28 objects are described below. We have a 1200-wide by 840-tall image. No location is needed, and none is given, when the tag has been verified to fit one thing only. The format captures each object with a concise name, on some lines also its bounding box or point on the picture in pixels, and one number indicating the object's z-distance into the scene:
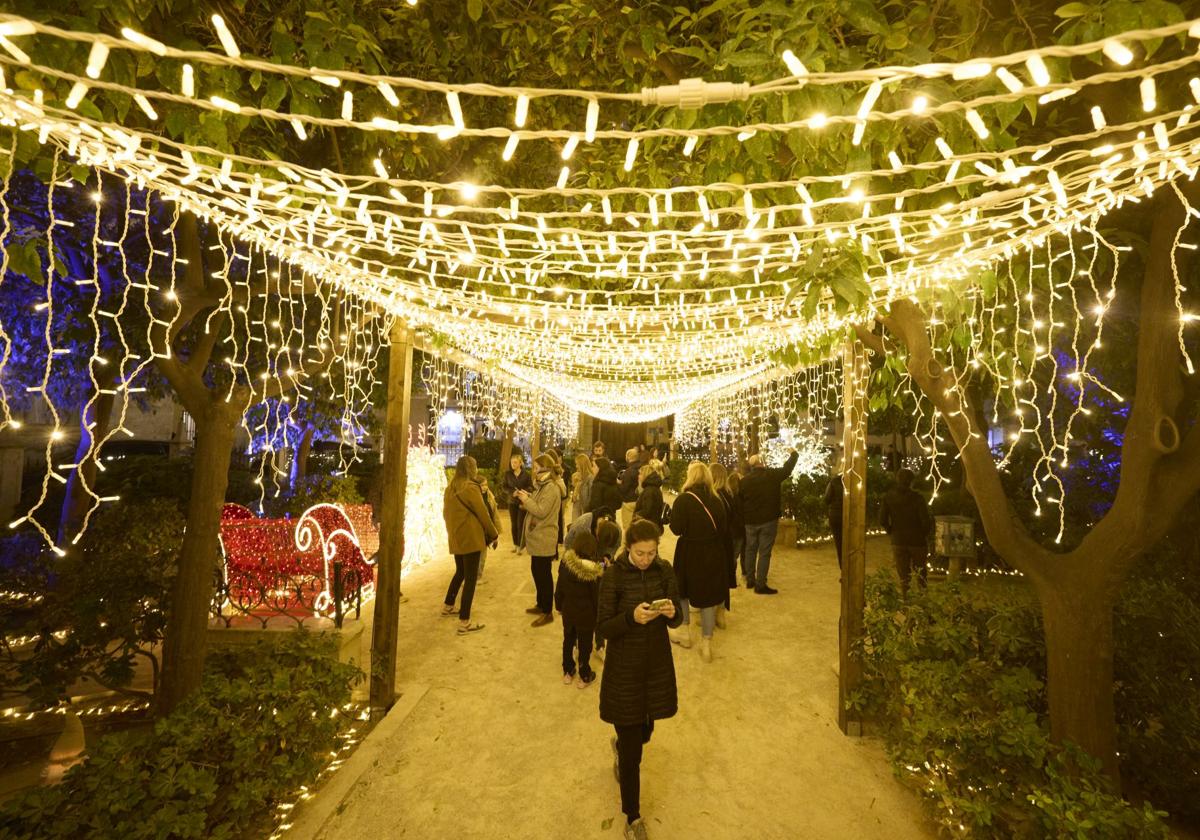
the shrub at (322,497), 8.11
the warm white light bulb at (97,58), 1.38
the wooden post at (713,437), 13.53
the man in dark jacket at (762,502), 6.59
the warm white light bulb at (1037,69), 1.40
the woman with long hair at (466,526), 5.61
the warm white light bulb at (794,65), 1.40
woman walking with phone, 2.89
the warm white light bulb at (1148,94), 1.49
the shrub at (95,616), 3.69
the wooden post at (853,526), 3.99
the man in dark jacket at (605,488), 6.12
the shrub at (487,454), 18.75
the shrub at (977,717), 2.22
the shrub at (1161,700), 2.96
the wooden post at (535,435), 12.72
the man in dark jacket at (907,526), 5.95
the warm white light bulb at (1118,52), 1.34
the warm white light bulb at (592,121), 1.51
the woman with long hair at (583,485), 7.09
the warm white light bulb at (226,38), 1.33
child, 4.25
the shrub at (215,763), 2.08
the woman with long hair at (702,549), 4.95
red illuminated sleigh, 4.70
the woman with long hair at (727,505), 5.67
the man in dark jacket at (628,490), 10.38
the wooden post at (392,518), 4.22
